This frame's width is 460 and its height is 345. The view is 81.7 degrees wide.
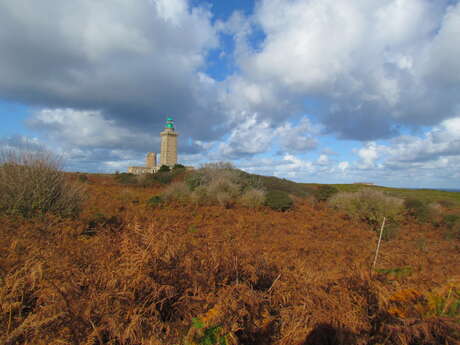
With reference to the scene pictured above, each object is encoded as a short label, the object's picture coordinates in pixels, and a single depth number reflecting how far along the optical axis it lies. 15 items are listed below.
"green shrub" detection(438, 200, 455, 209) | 19.04
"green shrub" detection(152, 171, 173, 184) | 22.56
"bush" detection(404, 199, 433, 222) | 14.48
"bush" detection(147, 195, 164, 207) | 12.62
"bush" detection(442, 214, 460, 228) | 13.32
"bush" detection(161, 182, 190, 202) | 14.17
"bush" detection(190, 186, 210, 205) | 14.12
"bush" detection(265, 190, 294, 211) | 14.50
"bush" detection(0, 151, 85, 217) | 6.06
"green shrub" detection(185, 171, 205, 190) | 16.47
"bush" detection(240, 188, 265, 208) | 14.47
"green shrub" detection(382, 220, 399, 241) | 10.48
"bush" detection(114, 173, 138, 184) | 23.19
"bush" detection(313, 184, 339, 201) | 20.06
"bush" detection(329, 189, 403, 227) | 12.93
